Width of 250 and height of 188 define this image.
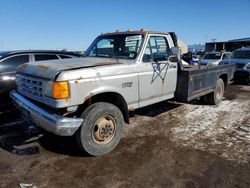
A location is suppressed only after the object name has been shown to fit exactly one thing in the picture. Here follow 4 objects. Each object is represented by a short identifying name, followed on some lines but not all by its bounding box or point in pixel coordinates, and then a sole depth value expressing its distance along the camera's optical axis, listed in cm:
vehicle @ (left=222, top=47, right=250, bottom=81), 1145
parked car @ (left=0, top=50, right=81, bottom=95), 537
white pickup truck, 330
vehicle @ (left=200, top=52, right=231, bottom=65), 1509
